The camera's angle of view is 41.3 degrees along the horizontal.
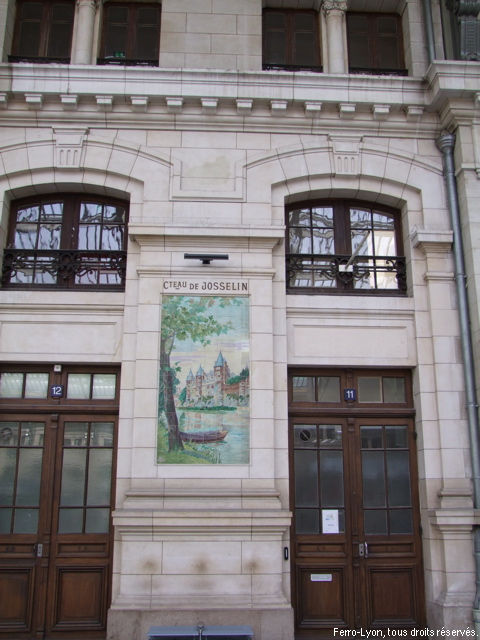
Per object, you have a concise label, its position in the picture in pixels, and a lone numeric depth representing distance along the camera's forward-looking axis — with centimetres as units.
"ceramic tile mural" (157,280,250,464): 916
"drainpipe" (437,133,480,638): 891
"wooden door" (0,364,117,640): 898
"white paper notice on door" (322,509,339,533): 946
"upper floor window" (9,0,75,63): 1127
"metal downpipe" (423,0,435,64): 1103
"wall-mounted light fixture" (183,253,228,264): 969
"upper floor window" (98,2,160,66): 1132
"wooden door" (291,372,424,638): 923
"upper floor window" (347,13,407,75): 1158
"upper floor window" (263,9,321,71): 1147
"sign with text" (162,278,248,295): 972
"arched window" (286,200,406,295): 1046
